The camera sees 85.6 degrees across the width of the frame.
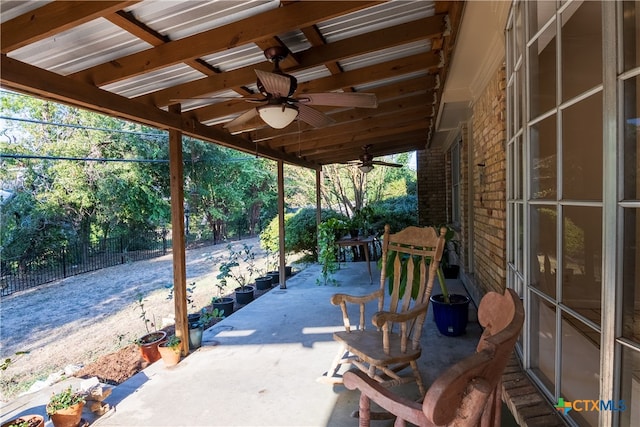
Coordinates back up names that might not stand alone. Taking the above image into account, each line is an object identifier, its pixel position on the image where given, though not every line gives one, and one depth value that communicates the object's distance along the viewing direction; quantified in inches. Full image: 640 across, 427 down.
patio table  244.7
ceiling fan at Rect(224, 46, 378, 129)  84.4
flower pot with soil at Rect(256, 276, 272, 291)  239.3
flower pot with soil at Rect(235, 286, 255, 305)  209.2
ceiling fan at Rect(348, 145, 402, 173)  248.7
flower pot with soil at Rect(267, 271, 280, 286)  254.5
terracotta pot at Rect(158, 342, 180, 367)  117.6
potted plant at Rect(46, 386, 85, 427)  83.6
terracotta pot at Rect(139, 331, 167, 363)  127.1
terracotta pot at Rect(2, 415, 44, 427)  81.0
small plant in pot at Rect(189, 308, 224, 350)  130.7
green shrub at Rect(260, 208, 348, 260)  370.0
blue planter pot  126.7
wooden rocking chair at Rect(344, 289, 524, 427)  26.3
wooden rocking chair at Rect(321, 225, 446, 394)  84.8
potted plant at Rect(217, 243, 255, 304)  200.1
